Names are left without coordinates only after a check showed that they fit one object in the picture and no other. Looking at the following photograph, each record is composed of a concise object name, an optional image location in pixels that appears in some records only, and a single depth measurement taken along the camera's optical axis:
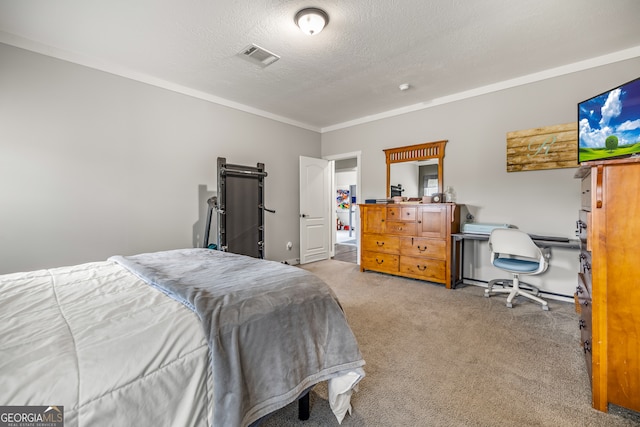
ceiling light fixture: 2.12
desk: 2.79
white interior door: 5.07
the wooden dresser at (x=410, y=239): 3.53
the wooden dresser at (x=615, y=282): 1.35
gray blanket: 0.97
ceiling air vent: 2.65
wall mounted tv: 1.74
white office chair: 2.77
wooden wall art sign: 3.02
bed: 0.73
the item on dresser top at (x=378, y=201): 4.26
